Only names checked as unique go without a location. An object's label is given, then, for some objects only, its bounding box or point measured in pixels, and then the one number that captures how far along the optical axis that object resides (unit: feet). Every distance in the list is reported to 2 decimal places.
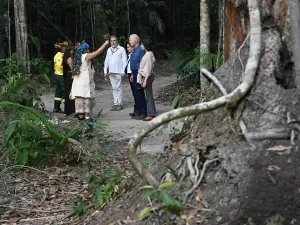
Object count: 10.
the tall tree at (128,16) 78.48
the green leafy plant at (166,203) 11.23
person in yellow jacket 41.68
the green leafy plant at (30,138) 23.40
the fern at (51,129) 23.66
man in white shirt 42.57
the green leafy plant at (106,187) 16.72
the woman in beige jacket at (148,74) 36.68
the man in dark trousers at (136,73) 38.22
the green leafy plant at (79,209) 16.51
